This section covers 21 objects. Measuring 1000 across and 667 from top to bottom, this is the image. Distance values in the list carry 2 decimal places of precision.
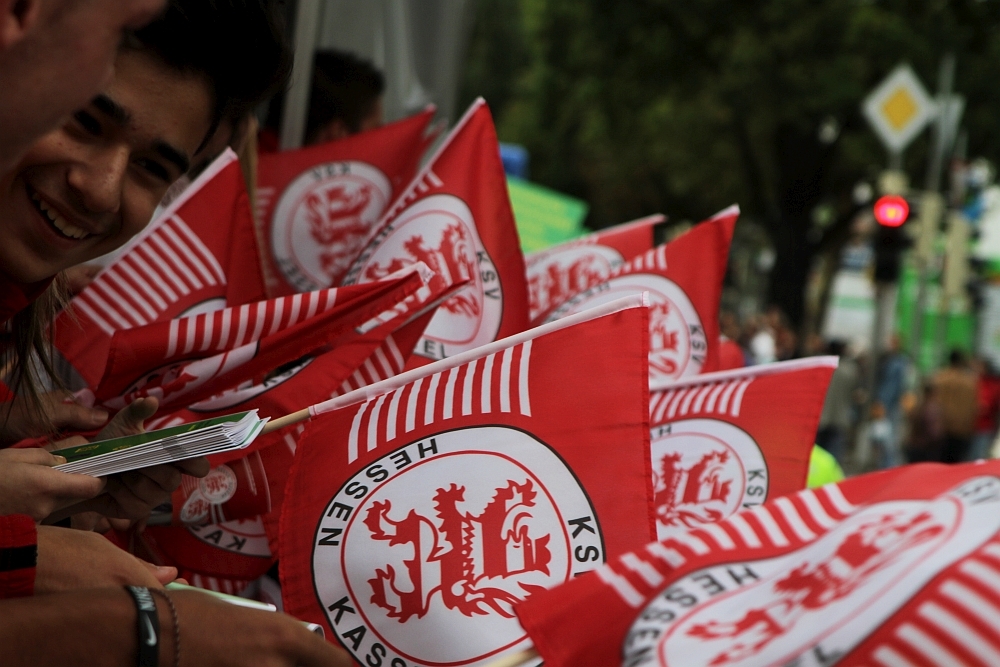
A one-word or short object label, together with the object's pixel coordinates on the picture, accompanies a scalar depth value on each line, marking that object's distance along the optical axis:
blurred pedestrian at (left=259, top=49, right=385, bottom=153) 4.69
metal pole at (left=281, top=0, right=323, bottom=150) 4.11
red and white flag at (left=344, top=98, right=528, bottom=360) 3.09
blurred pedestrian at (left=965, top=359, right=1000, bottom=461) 15.12
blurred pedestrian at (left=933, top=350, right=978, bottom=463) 14.53
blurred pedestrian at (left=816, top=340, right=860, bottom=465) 14.20
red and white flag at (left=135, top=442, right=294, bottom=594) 2.33
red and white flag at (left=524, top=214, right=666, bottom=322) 3.88
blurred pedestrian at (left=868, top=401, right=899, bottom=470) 14.65
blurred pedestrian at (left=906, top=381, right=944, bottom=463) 14.86
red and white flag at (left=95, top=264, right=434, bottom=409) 2.35
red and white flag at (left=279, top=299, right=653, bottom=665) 1.94
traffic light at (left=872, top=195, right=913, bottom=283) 15.61
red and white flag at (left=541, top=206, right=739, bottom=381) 3.30
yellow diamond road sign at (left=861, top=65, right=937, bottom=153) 13.88
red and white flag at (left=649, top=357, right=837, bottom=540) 2.71
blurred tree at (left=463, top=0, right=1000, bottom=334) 19.64
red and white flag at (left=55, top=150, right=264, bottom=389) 2.78
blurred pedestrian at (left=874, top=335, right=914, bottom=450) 16.65
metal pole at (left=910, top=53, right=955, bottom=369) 16.89
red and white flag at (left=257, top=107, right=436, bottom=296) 3.95
